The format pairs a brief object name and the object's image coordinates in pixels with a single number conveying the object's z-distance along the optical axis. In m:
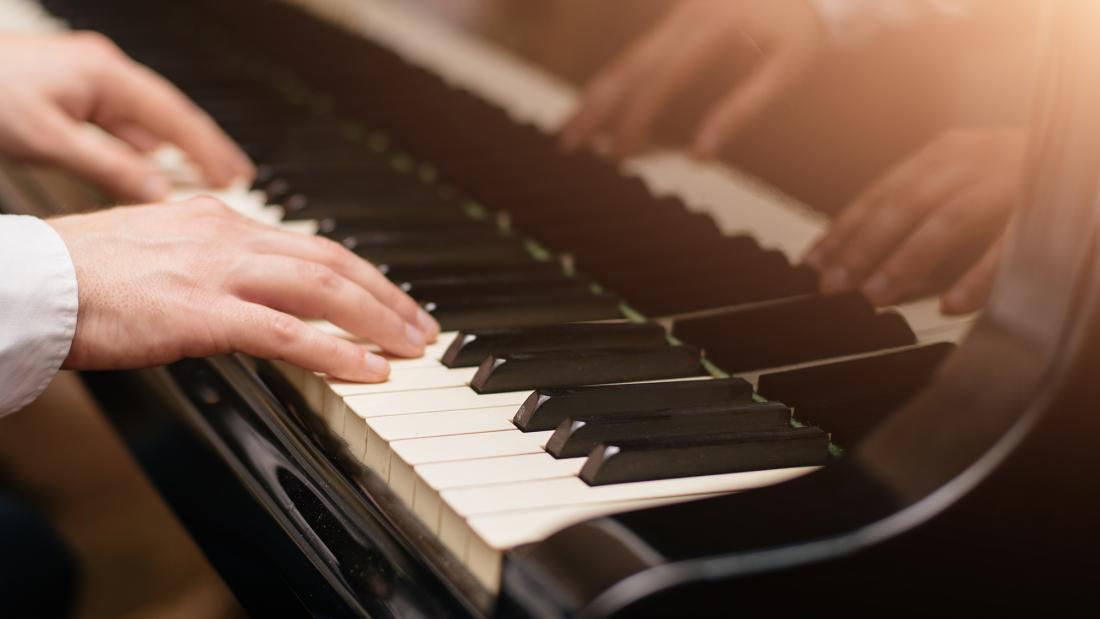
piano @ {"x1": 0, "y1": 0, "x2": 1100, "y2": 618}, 0.94
